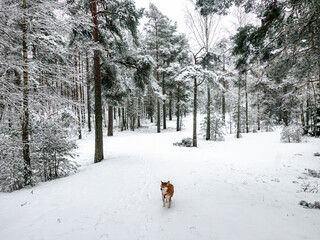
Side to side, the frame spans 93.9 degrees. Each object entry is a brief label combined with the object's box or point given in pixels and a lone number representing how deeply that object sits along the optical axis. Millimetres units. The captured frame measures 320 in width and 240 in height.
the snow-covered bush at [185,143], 12819
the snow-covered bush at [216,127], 15095
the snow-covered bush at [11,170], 5137
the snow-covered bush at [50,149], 6113
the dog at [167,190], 3732
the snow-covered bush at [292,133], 12586
